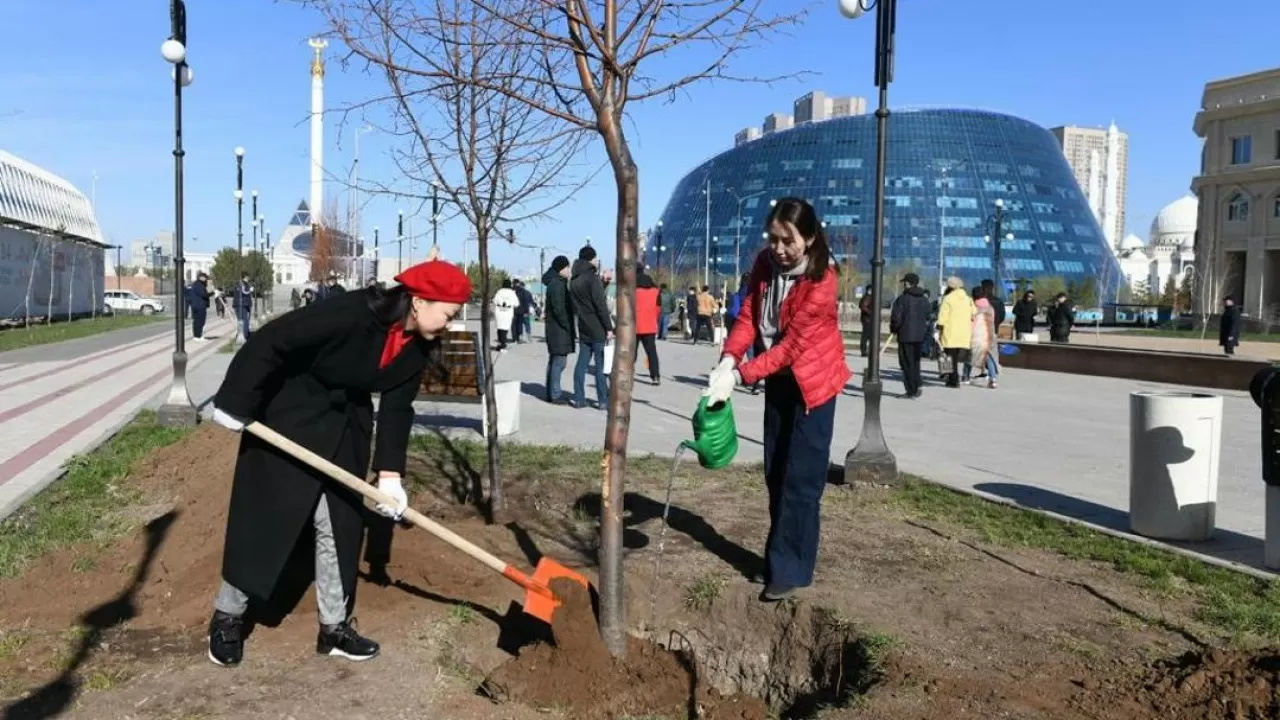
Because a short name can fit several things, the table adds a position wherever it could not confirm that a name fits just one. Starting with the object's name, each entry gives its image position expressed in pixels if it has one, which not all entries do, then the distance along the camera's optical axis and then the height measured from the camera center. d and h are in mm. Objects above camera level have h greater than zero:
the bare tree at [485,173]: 6266 +834
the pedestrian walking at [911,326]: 14250 -215
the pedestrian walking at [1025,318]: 23609 -94
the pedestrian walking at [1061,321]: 24281 -133
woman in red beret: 3828 -454
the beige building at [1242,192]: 55312 +7064
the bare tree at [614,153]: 3818 +548
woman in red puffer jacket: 4555 -284
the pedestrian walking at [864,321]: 17891 -218
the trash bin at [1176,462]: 5895 -824
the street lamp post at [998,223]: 49134 +4321
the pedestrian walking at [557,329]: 12133 -329
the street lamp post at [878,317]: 7449 -55
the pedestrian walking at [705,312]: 29094 -198
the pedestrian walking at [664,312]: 30122 -261
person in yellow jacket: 15594 -79
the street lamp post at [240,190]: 33594 +3306
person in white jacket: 23188 -205
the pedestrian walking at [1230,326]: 24688 -157
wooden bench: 9477 -753
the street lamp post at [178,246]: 10023 +447
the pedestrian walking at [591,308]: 11812 -77
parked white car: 64312 -919
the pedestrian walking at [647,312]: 13609 -115
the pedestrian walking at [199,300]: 24109 -225
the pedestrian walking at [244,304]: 26050 -309
